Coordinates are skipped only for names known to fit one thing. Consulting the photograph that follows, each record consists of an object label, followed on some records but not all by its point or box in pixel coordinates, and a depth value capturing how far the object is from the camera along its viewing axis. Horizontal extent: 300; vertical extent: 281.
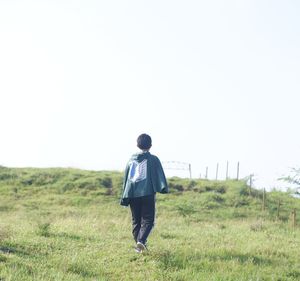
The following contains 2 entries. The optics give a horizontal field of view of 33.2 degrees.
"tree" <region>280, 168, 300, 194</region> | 25.25
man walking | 8.12
